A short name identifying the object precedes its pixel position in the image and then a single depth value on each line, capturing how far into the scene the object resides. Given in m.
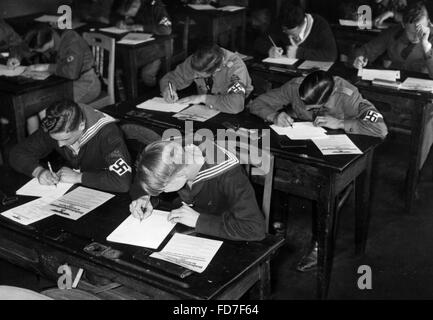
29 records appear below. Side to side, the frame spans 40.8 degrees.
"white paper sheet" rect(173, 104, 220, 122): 3.51
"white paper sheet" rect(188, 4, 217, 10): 6.68
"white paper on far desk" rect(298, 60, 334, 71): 4.40
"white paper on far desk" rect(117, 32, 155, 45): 5.09
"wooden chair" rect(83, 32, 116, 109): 4.36
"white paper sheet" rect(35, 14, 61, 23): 6.24
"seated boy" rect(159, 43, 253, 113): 3.54
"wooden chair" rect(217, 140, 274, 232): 2.54
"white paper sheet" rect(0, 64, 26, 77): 4.31
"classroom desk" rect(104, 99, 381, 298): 2.87
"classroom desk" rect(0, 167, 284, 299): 1.96
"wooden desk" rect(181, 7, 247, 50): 6.41
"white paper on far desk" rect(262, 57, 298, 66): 4.54
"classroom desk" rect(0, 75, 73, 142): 3.98
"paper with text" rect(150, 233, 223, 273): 2.05
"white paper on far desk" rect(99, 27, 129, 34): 5.50
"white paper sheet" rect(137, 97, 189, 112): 3.64
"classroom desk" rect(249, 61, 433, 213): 3.73
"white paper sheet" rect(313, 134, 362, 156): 2.98
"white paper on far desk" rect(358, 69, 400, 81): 4.09
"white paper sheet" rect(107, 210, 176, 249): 2.21
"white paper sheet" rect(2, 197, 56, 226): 2.38
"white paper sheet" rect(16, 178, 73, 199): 2.63
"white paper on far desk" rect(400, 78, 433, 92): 3.85
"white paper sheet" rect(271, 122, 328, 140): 3.18
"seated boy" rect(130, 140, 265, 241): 2.19
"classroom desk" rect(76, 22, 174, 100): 4.98
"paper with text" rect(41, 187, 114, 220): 2.44
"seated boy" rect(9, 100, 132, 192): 2.73
